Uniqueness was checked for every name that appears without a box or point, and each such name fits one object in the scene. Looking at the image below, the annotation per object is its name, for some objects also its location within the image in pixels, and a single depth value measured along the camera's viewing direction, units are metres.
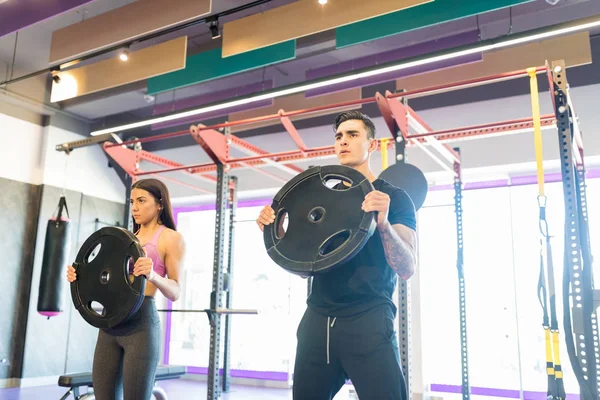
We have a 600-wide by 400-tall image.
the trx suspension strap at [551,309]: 2.49
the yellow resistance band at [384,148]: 3.91
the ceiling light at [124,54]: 4.98
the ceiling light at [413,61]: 3.52
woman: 2.32
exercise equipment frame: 2.51
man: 1.62
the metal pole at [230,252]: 6.43
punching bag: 6.04
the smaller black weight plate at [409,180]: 2.36
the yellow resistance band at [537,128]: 2.65
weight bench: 3.98
